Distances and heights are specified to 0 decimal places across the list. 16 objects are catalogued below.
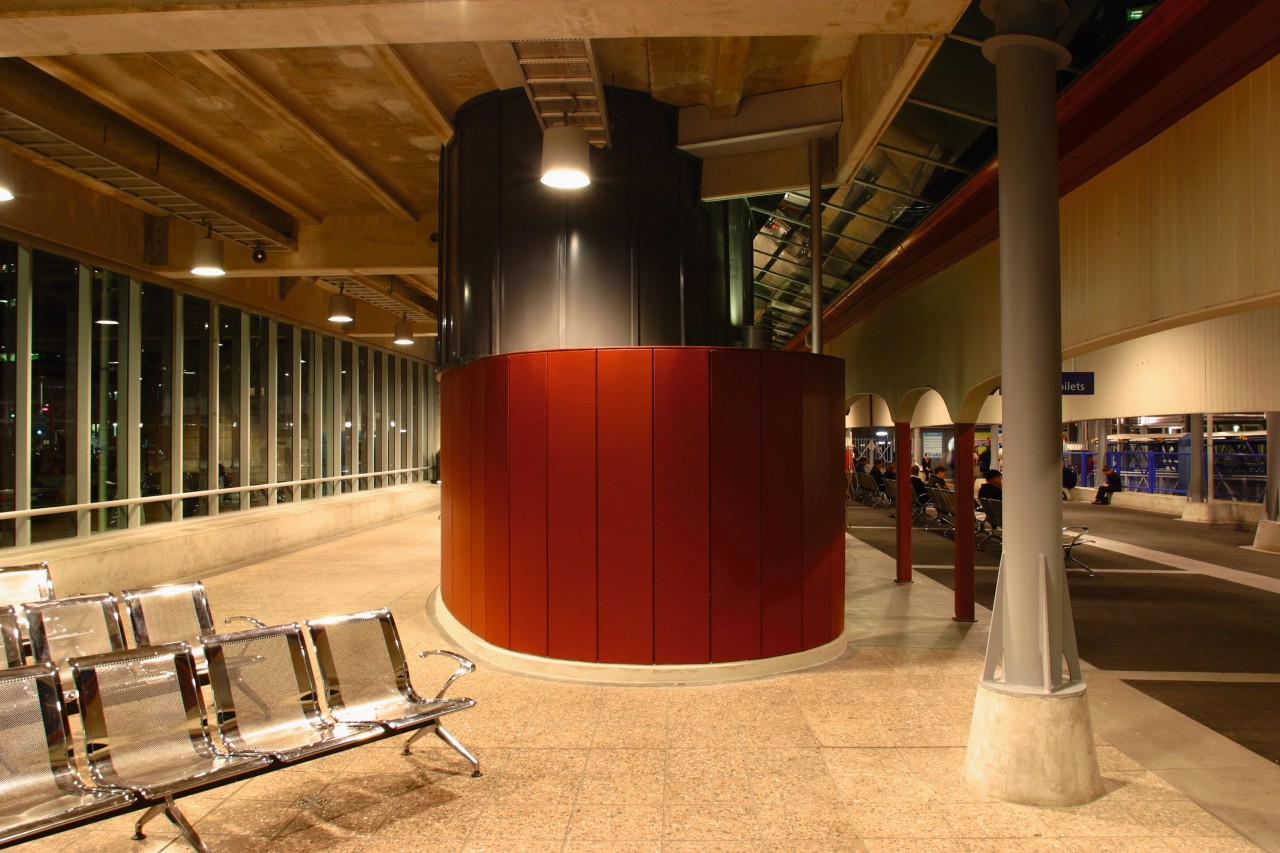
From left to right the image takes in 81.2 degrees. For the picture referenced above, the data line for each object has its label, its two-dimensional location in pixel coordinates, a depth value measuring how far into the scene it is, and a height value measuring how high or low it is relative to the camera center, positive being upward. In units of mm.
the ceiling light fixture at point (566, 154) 5961 +2271
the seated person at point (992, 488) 13422 -1038
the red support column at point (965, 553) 7523 -1240
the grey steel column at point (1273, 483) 14227 -1089
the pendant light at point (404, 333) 16359 +2342
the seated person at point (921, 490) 17531 -1361
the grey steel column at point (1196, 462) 17469 -820
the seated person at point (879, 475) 21644 -1283
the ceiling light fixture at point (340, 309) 13641 +2437
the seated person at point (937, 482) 17372 -1191
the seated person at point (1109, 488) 22891 -1802
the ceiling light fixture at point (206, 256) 9344 +2341
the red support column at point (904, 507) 9656 -975
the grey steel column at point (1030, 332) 3912 +520
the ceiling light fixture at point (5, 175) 6242 +2268
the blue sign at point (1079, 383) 12672 +800
